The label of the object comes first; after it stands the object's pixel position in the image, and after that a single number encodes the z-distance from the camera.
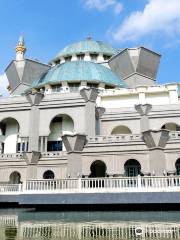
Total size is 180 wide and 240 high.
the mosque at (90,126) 23.17
